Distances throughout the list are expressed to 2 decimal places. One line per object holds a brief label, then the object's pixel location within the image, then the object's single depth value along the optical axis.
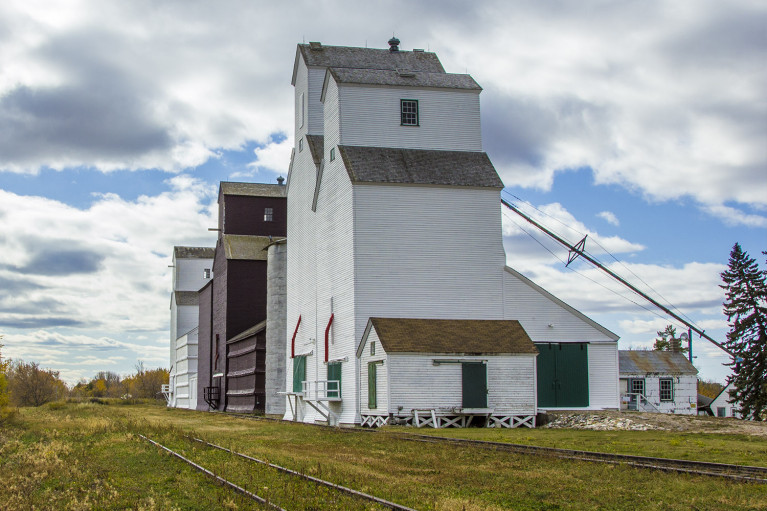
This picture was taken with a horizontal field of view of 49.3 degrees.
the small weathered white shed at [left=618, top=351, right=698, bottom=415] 51.16
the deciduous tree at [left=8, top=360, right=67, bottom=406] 97.06
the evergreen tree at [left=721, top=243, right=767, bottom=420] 50.09
